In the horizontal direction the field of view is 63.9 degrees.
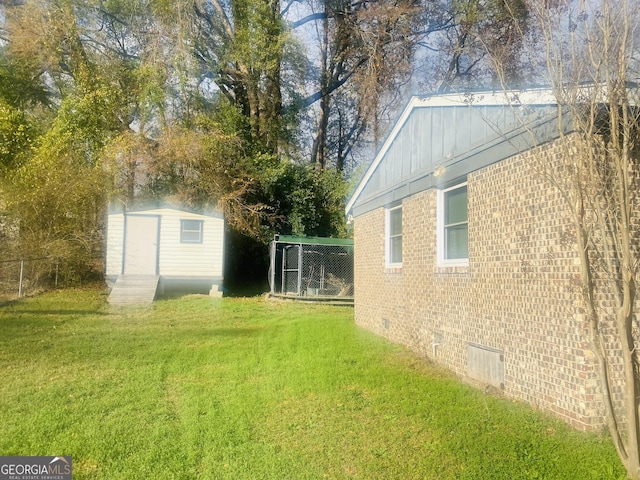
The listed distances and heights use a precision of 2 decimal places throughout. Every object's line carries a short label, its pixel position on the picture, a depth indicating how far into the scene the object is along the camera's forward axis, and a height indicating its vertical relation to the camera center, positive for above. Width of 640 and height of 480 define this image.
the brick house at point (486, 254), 4.68 +0.23
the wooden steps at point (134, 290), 14.13 -0.60
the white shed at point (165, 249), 16.27 +0.68
